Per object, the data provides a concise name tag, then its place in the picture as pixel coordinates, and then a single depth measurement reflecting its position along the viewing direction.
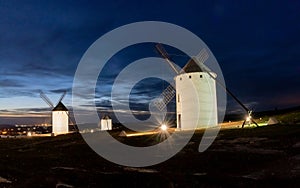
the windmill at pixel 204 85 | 34.08
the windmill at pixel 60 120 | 51.57
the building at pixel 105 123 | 61.38
